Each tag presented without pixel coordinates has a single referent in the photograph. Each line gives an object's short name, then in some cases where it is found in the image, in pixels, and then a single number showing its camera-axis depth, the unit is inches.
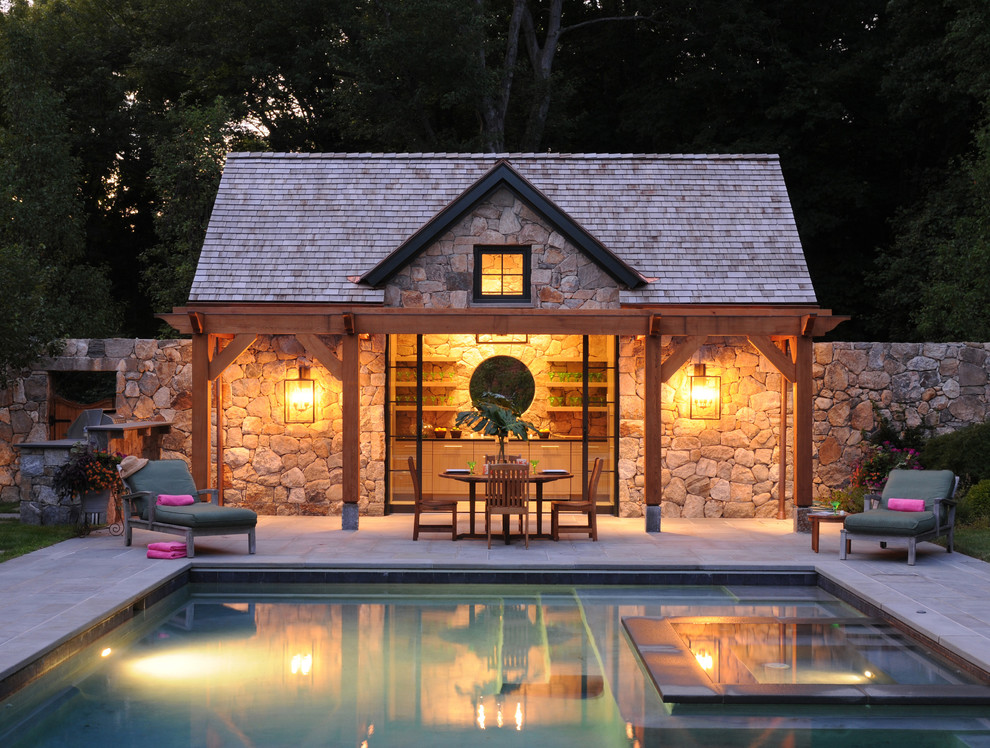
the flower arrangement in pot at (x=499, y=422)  467.2
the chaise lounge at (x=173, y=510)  413.7
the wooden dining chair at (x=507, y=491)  440.1
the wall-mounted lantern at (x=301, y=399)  546.6
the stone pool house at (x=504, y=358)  541.6
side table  423.2
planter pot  470.3
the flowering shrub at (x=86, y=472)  463.8
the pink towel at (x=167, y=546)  408.8
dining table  450.3
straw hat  437.8
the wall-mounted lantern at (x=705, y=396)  545.6
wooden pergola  485.1
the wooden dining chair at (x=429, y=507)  454.6
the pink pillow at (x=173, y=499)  433.1
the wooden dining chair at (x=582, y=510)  452.8
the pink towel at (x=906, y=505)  426.6
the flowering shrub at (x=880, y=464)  522.3
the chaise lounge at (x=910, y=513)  408.2
